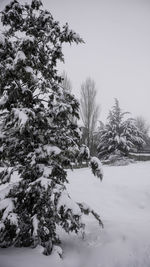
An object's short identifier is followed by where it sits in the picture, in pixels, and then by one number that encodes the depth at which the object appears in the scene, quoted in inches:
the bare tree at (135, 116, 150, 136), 1486.0
